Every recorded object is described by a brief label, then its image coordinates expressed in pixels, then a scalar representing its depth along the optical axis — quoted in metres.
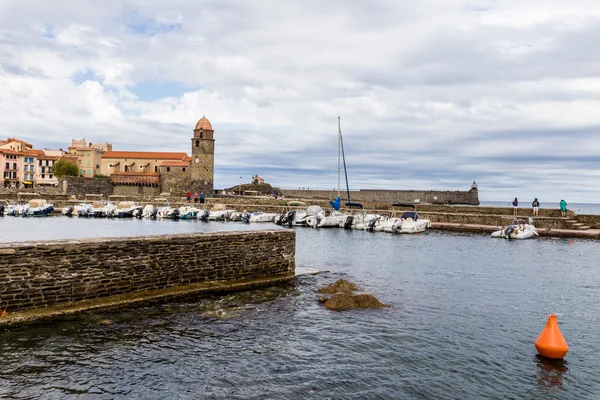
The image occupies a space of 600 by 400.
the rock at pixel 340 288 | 16.08
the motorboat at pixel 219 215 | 58.83
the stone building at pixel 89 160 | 120.31
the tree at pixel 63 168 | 107.12
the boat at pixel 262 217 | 55.19
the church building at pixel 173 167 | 91.31
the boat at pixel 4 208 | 61.86
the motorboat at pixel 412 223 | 43.88
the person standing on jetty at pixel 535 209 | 47.81
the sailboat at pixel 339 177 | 57.03
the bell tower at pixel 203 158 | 90.88
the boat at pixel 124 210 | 62.33
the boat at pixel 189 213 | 60.19
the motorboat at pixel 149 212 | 61.88
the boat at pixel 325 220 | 49.06
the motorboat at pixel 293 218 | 51.12
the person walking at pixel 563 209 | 46.59
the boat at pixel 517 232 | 39.16
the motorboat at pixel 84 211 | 62.14
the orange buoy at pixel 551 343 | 10.23
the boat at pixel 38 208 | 60.24
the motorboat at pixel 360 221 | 46.78
